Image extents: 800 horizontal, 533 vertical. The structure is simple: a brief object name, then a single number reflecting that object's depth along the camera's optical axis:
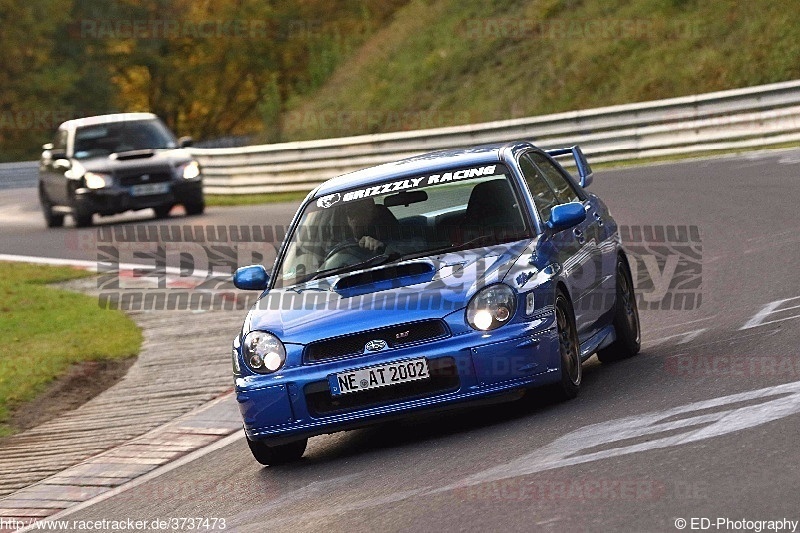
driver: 17.64
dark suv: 48.41
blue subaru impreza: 15.40
